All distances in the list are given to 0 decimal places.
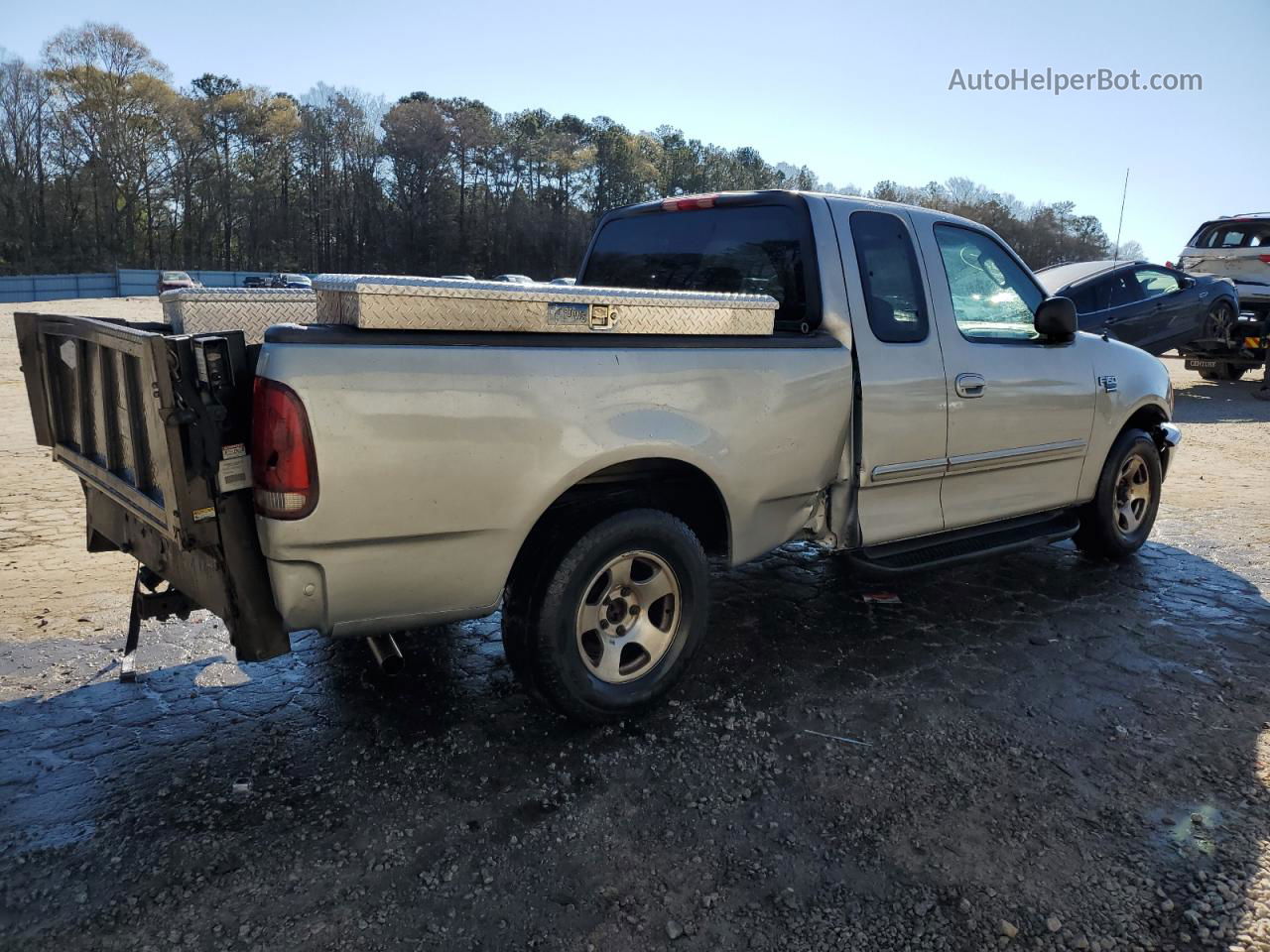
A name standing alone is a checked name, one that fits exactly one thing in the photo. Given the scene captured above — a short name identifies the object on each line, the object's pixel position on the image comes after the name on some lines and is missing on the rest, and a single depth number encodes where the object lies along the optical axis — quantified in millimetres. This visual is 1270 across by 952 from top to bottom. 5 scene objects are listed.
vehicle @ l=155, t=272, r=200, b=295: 26438
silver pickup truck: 2570
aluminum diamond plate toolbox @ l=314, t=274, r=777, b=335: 2650
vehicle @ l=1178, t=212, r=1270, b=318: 14945
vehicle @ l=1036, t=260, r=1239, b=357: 12641
